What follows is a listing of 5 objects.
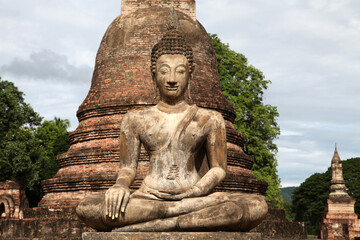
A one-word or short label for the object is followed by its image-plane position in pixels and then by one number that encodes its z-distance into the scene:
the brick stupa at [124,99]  13.93
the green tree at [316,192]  40.84
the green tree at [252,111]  24.20
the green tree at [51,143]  26.80
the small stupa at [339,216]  22.69
